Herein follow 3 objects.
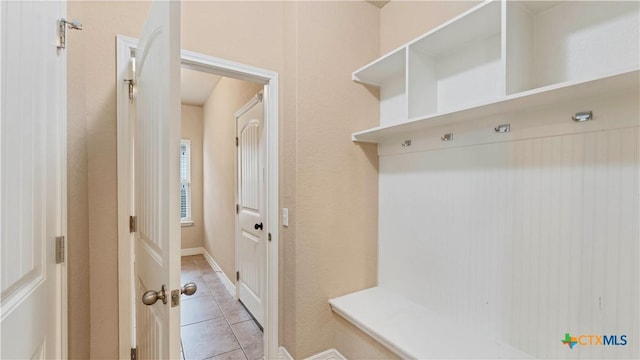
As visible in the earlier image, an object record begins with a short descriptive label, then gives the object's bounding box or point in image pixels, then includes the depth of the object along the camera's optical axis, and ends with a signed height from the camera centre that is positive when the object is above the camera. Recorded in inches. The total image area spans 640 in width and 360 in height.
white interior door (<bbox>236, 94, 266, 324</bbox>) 94.7 -11.9
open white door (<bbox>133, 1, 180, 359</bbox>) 32.3 +0.1
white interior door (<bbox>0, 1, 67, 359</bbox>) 26.4 -0.1
